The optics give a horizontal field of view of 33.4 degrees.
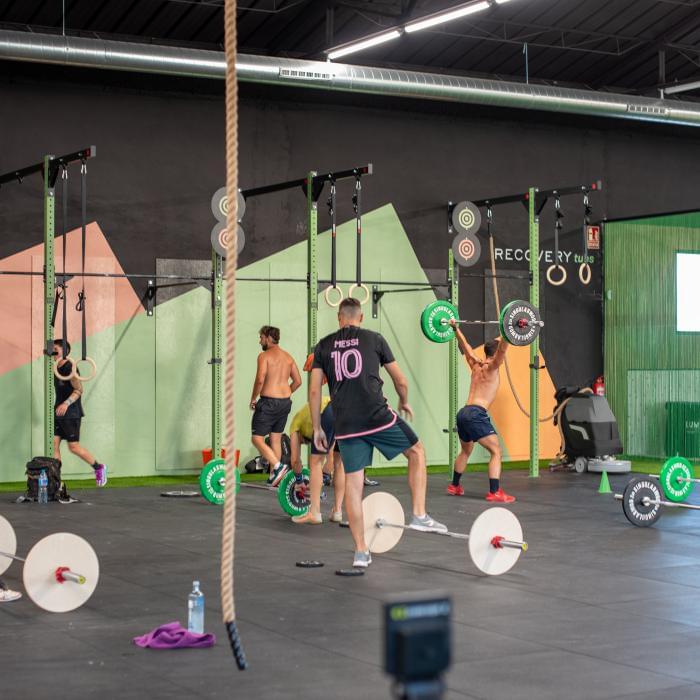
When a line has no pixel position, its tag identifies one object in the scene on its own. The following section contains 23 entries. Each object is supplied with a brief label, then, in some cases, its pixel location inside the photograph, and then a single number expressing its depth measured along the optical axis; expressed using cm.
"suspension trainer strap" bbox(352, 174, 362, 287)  866
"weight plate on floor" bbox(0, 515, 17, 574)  506
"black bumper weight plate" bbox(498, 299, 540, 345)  836
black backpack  836
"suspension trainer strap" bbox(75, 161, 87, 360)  796
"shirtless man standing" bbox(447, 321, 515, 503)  815
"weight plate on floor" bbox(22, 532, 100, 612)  445
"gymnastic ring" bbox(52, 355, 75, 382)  836
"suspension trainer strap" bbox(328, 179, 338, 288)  865
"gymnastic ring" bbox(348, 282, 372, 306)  858
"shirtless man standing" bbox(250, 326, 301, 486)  905
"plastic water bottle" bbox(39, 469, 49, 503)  833
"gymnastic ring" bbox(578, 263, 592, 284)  992
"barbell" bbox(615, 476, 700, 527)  696
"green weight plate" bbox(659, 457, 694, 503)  763
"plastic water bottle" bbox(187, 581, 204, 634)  402
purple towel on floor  398
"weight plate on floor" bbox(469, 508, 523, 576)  528
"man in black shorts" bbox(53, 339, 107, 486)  882
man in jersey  545
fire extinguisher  1110
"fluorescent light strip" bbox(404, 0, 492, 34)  886
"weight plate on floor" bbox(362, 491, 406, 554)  574
